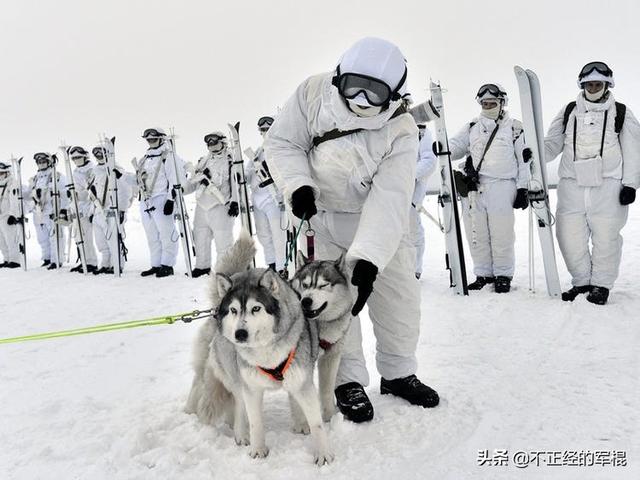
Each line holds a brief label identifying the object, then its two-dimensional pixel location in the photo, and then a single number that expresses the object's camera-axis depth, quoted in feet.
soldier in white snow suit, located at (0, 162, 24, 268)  42.06
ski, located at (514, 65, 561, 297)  18.70
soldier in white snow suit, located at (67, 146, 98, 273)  37.45
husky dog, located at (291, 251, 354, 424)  8.96
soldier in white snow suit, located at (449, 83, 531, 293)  21.09
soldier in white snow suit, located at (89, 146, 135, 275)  35.23
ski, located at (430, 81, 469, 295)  20.52
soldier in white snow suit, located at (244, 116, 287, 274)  29.12
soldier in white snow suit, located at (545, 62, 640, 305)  17.57
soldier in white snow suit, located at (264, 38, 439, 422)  8.54
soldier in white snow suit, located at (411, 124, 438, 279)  23.09
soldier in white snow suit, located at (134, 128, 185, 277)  32.94
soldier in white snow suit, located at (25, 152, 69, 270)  39.17
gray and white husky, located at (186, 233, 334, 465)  7.52
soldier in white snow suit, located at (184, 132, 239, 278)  31.38
